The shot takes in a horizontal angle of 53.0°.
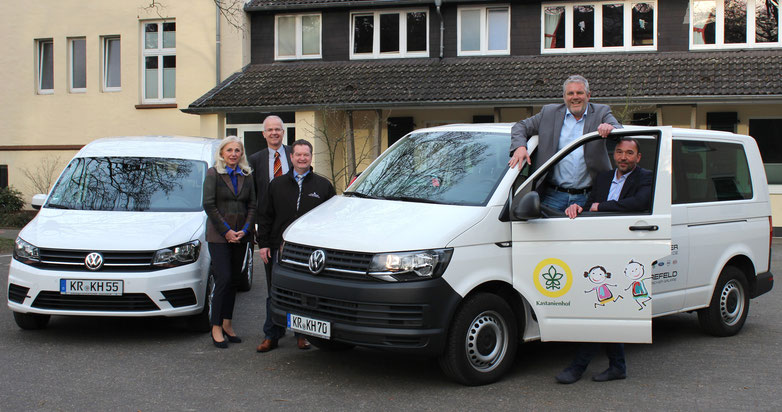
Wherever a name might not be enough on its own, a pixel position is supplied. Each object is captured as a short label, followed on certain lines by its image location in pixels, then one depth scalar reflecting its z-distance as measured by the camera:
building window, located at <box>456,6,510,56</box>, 20.78
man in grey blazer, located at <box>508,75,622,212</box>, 6.15
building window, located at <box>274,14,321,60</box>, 21.94
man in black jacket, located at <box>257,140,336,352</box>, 6.72
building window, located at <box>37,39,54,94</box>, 23.52
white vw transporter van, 5.28
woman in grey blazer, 6.93
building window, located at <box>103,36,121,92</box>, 22.92
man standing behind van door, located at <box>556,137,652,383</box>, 5.74
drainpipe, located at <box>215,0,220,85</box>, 21.48
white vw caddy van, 6.82
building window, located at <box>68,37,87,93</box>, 23.16
